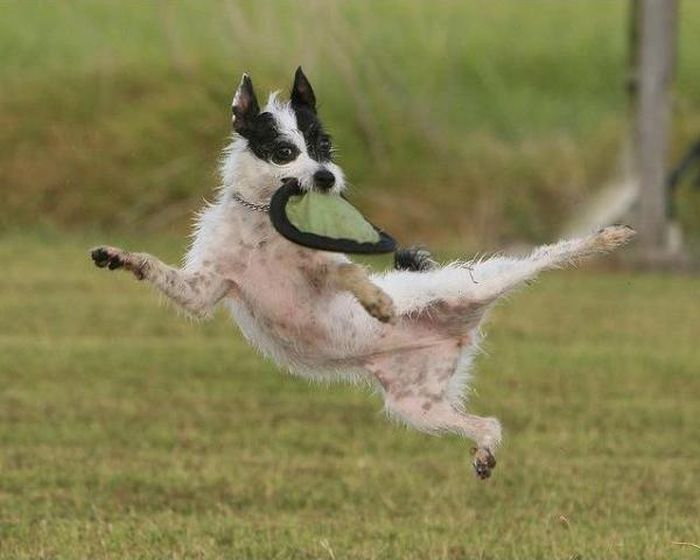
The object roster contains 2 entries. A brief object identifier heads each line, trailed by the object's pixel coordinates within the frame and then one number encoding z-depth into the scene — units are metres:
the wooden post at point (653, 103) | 38.34
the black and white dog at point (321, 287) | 12.11
